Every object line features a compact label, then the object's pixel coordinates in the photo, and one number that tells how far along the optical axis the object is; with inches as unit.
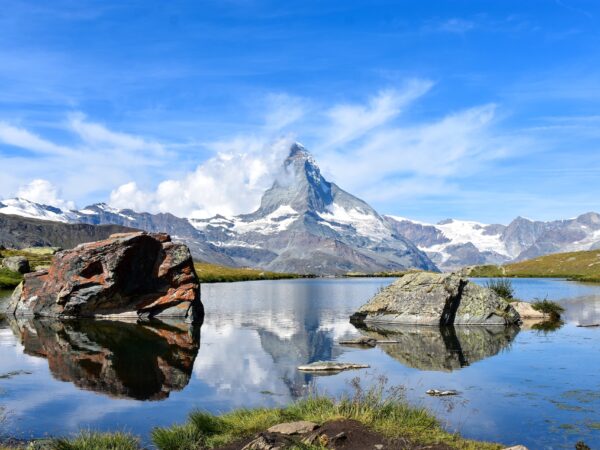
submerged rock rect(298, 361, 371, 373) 1242.6
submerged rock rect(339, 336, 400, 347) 1654.8
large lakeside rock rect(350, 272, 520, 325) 2132.1
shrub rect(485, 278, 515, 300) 2746.8
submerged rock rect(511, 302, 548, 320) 2416.2
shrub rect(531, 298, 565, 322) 2368.2
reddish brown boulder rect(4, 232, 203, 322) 2201.0
